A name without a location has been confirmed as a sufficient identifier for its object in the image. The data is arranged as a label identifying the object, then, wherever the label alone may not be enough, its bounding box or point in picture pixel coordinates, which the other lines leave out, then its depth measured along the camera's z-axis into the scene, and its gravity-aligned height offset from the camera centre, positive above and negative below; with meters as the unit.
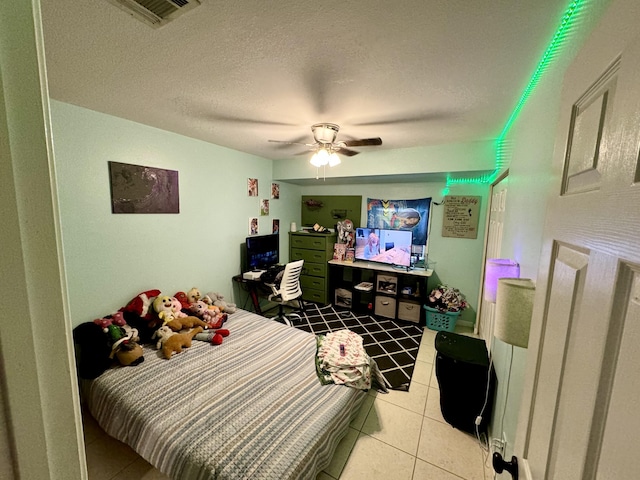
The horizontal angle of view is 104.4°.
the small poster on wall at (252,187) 3.56 +0.35
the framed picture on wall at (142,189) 2.22 +0.18
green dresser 4.11 -0.79
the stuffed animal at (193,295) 2.76 -0.96
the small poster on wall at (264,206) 3.81 +0.07
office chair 3.24 -1.01
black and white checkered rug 2.54 -1.56
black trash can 1.74 -1.19
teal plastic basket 3.26 -1.37
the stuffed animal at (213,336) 2.28 -1.18
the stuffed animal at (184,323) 2.34 -1.10
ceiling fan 2.09 +0.61
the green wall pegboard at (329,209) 4.21 +0.07
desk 3.35 -1.05
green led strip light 0.94 +0.77
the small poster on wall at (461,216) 3.38 +0.01
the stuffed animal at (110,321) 2.06 -0.97
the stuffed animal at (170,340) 2.08 -1.15
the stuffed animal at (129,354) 1.91 -1.14
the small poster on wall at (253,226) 3.66 -0.22
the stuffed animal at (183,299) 2.66 -0.97
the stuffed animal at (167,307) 2.40 -0.97
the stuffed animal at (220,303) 2.87 -1.09
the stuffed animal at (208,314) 2.55 -1.09
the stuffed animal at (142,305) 2.30 -0.92
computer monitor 3.51 -0.60
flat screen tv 3.74 -0.49
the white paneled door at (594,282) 0.36 -0.11
